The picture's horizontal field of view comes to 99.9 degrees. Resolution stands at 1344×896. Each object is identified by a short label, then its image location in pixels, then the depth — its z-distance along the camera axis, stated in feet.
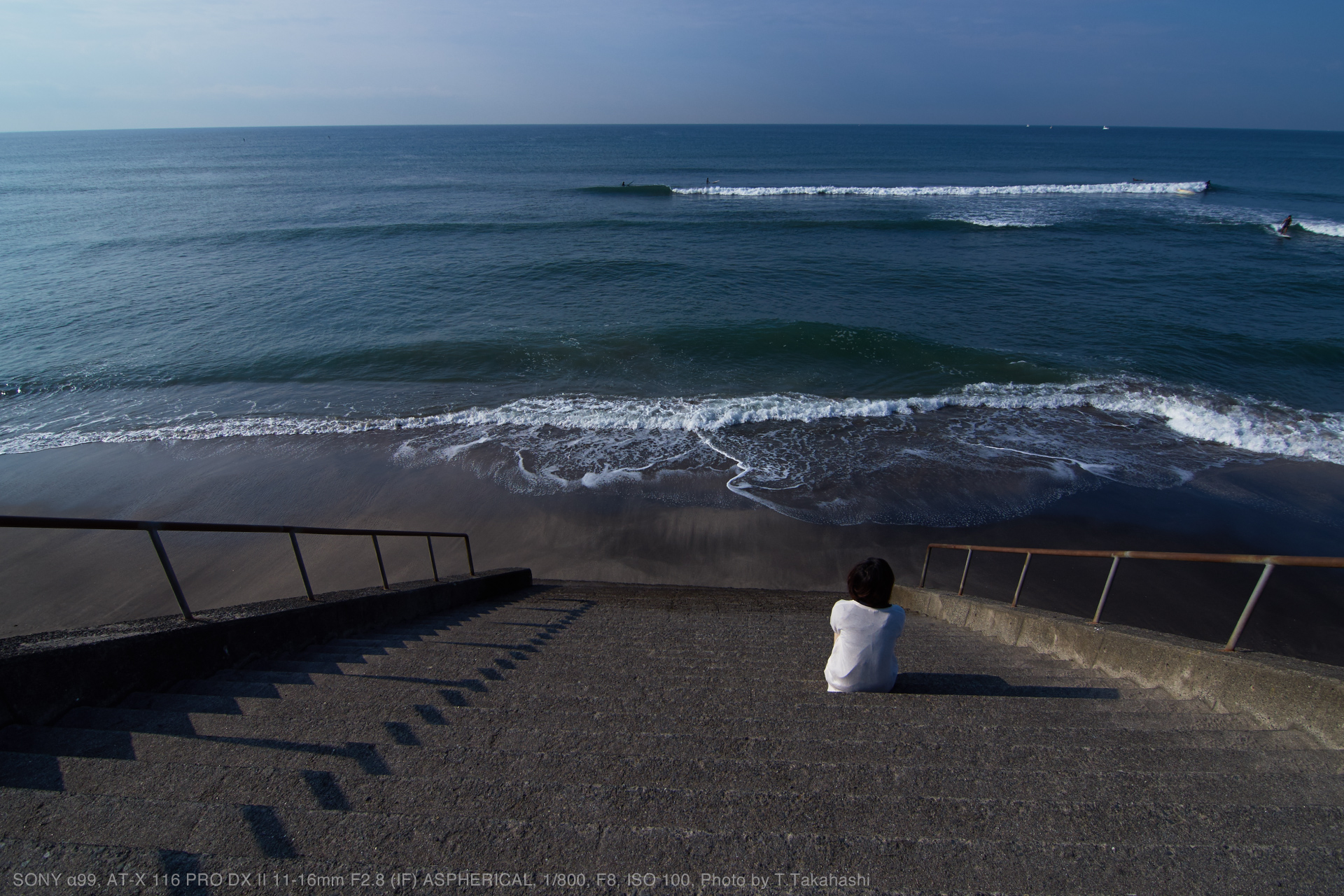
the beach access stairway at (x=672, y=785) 6.42
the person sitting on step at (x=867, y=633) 11.66
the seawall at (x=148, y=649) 9.11
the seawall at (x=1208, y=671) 9.32
